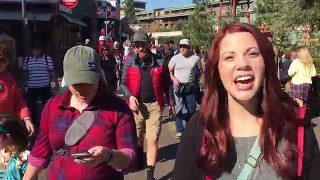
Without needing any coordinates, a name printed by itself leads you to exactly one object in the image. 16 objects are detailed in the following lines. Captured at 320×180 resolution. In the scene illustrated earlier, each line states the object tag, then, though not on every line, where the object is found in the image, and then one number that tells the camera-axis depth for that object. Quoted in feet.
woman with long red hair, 3.64
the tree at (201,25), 76.60
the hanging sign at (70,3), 37.80
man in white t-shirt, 15.65
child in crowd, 6.44
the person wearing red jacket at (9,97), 8.10
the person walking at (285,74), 21.96
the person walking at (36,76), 16.16
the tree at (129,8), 130.04
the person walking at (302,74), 19.16
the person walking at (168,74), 11.62
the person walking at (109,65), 16.67
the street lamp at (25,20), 27.47
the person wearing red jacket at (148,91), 11.21
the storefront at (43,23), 37.83
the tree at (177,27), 202.57
